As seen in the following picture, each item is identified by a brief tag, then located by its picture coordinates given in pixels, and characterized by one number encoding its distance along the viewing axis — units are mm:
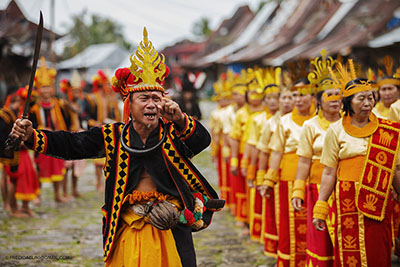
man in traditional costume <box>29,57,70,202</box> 9367
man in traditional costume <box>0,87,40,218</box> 8195
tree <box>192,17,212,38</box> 68769
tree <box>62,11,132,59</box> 64669
